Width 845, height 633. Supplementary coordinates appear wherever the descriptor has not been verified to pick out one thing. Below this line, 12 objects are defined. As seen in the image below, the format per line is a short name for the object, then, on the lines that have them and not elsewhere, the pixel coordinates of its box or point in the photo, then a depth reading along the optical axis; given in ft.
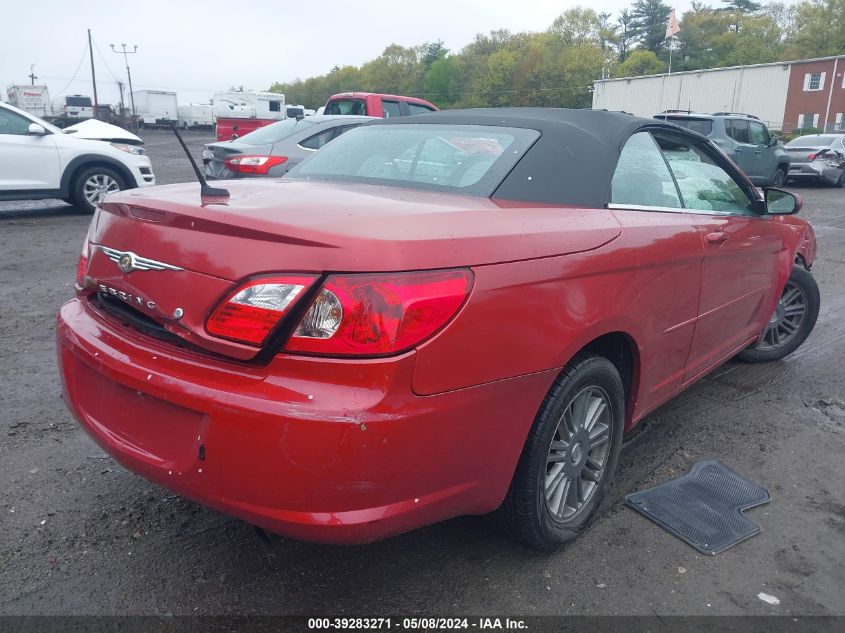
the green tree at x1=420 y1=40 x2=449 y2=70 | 365.40
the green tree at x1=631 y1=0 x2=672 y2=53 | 292.61
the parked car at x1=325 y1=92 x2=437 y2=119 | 46.03
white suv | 30.81
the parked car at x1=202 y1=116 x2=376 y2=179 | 29.07
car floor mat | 8.99
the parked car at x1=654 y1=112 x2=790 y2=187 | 51.13
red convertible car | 6.13
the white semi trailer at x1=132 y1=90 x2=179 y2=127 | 180.04
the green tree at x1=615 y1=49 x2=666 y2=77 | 262.49
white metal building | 154.10
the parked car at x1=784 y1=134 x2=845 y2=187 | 58.95
